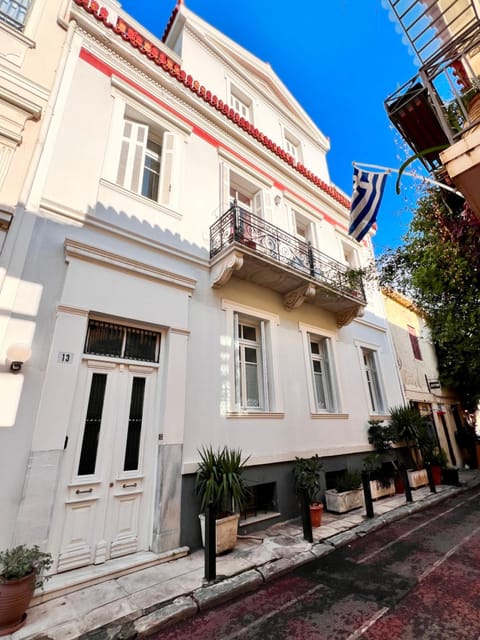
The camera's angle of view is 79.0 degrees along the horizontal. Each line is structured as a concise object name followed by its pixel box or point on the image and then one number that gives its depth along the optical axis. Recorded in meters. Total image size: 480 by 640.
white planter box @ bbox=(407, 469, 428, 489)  8.77
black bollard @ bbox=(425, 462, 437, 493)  8.26
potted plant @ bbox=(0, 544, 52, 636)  2.89
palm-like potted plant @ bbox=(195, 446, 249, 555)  4.66
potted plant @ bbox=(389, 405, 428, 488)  9.02
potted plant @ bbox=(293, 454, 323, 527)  5.81
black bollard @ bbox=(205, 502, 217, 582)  3.80
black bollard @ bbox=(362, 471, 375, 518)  6.15
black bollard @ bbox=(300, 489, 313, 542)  5.00
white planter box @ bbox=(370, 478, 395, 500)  7.60
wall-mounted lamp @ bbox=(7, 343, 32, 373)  3.97
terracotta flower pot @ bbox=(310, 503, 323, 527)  5.78
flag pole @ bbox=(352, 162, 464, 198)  5.38
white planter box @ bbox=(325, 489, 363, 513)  6.60
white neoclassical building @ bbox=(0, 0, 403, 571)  4.29
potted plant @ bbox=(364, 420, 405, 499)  7.98
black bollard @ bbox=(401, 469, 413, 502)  7.24
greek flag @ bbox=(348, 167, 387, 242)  6.50
